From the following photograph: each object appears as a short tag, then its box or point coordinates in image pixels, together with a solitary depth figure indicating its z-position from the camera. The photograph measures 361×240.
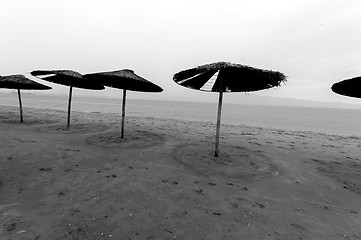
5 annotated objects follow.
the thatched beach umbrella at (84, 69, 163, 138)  7.17
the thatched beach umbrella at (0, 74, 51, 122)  10.29
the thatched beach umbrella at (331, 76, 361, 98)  6.27
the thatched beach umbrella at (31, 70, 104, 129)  8.27
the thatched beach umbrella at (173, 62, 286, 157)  5.27
